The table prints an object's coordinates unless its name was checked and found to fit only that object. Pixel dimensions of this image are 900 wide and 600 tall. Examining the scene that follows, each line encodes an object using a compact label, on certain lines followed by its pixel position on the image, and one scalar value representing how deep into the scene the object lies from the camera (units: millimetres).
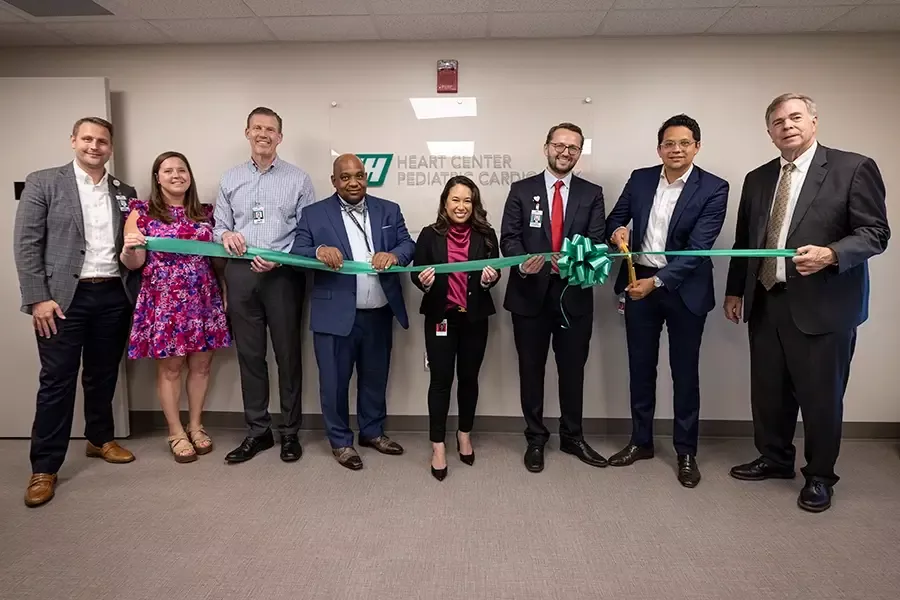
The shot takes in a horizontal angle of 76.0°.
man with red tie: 3150
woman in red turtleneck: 3115
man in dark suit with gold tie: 2641
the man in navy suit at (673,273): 2986
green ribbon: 2836
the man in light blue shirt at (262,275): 3350
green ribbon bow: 2832
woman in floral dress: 3250
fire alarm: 3701
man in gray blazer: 2928
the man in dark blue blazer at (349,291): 3230
